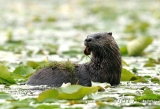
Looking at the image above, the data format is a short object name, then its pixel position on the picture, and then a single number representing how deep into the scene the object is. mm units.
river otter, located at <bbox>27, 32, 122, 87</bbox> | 15703
